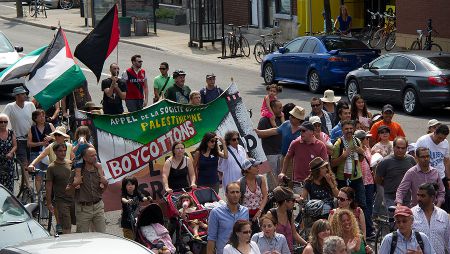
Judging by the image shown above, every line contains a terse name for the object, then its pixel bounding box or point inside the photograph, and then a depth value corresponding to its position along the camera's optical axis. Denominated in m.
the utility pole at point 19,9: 55.62
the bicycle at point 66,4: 60.84
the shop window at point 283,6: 40.97
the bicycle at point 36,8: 55.63
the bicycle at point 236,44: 36.62
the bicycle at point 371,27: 38.12
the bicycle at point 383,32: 36.00
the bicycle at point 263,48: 35.22
